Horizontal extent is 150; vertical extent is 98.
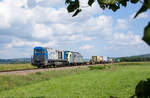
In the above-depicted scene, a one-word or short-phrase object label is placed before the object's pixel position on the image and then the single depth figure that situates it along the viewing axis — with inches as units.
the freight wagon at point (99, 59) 3063.5
